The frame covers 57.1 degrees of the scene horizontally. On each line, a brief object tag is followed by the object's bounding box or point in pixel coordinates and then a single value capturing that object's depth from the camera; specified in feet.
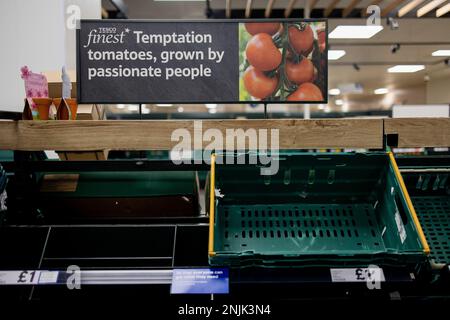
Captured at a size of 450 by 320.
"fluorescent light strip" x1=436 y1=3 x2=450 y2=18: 21.77
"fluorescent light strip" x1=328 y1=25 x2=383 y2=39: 22.50
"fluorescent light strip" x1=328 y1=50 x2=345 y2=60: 29.27
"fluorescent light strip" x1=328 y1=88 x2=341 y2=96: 48.10
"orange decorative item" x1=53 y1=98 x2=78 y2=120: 5.25
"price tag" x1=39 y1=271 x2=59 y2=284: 3.71
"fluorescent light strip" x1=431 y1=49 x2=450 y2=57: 31.28
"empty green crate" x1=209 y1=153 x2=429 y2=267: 4.05
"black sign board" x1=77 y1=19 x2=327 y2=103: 4.52
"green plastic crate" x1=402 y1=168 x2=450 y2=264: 4.52
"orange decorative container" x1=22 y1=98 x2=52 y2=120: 4.97
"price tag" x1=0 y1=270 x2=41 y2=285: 3.71
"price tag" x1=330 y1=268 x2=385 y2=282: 3.56
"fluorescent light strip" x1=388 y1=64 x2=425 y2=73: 36.55
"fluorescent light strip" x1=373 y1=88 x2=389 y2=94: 50.50
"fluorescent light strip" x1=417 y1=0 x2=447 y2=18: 20.79
